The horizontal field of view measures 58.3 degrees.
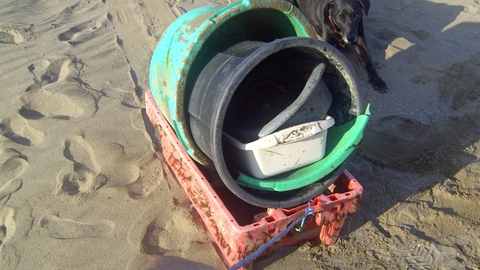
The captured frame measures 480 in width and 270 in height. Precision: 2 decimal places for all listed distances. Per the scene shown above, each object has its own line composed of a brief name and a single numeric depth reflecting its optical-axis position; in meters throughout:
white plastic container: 1.88
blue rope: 1.90
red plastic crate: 1.92
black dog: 3.62
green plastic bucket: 2.00
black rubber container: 1.75
